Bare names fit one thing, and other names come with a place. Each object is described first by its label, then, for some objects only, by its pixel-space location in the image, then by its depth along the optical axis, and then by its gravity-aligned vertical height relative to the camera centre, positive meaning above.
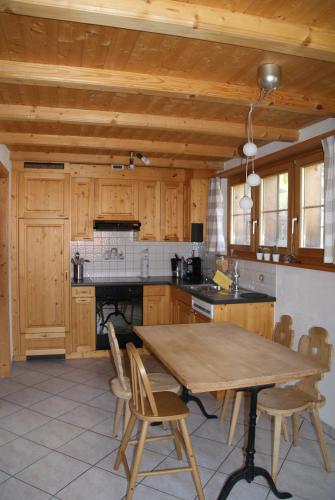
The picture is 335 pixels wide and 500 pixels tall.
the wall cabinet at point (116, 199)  4.80 +0.53
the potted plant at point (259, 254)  3.85 -0.11
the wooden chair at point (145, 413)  2.06 -0.93
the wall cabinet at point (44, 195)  4.55 +0.55
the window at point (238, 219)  4.36 +0.27
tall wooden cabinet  4.57 -0.50
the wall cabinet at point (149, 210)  4.95 +0.41
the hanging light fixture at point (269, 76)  2.09 +0.90
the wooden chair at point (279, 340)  2.78 -0.75
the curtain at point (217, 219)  4.68 +0.28
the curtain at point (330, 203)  2.77 +0.29
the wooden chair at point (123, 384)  2.51 -0.98
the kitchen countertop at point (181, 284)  3.55 -0.49
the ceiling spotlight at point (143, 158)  4.16 +0.89
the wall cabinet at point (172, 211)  5.04 +0.41
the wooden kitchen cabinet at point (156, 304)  4.79 -0.77
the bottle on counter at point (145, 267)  5.20 -0.33
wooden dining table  1.90 -0.65
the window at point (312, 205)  3.18 +0.31
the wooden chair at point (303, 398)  2.37 -1.01
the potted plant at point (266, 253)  3.76 -0.10
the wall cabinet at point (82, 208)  4.74 +0.41
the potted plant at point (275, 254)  3.60 -0.11
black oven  4.63 -0.81
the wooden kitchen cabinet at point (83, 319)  4.61 -0.91
